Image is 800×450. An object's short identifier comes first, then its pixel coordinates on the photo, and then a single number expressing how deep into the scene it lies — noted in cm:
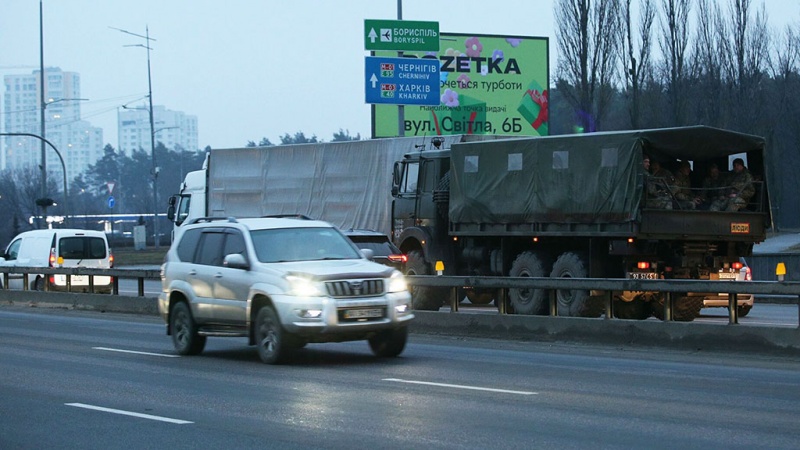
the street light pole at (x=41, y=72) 5897
